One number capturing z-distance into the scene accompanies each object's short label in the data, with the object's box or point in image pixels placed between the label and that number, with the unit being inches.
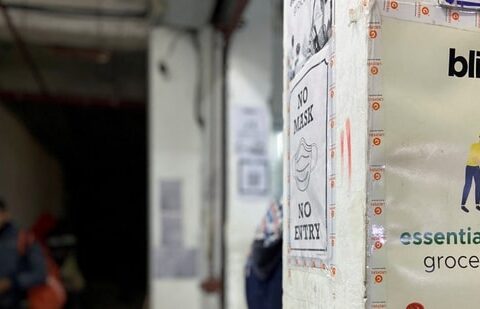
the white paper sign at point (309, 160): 38.4
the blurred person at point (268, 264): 61.7
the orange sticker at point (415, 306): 31.8
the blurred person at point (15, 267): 143.9
